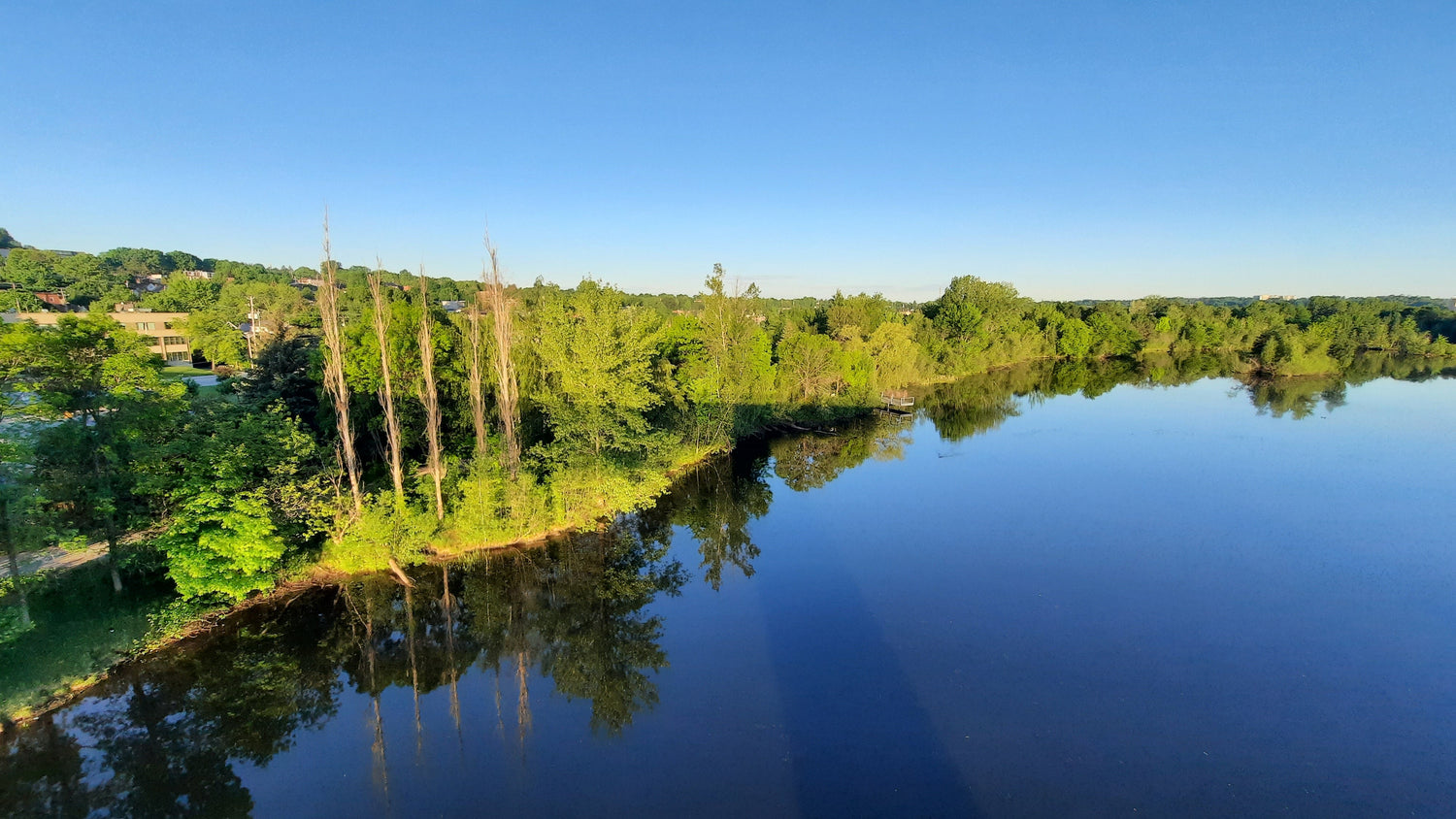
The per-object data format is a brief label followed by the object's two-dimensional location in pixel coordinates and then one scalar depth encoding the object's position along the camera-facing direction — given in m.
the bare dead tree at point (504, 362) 22.06
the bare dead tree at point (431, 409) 20.00
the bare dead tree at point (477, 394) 22.09
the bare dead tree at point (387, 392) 18.94
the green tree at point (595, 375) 24.62
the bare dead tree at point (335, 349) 18.17
